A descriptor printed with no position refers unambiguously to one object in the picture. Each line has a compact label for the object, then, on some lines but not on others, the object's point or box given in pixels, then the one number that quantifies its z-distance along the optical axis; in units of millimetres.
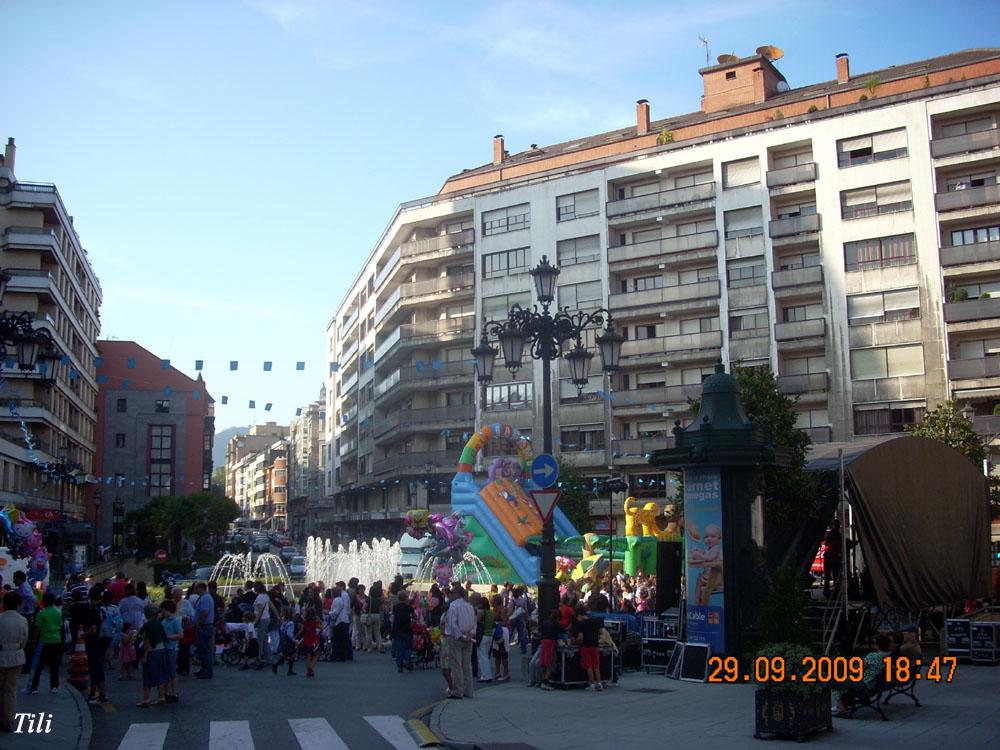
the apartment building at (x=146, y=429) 78312
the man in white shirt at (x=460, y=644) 15531
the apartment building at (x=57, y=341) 52844
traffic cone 15969
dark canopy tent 20656
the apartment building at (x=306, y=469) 124938
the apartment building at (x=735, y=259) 47625
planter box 11234
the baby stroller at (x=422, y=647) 20234
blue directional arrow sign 16531
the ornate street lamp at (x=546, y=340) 18438
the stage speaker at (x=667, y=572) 20891
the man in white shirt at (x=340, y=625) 20734
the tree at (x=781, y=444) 22375
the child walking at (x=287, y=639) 19036
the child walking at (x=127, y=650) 17656
